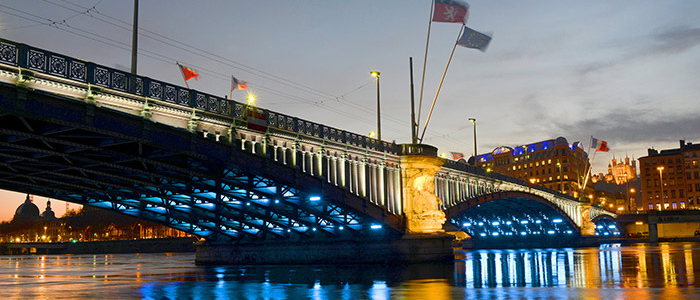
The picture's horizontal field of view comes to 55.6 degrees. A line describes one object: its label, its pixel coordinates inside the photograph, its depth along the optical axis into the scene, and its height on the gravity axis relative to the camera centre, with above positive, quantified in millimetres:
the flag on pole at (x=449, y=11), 44125 +14487
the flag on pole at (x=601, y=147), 107525 +12910
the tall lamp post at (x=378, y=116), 56938 +9798
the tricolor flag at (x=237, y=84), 45031 +10169
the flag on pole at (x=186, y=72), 40219 +9867
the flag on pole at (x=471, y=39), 46156 +13160
